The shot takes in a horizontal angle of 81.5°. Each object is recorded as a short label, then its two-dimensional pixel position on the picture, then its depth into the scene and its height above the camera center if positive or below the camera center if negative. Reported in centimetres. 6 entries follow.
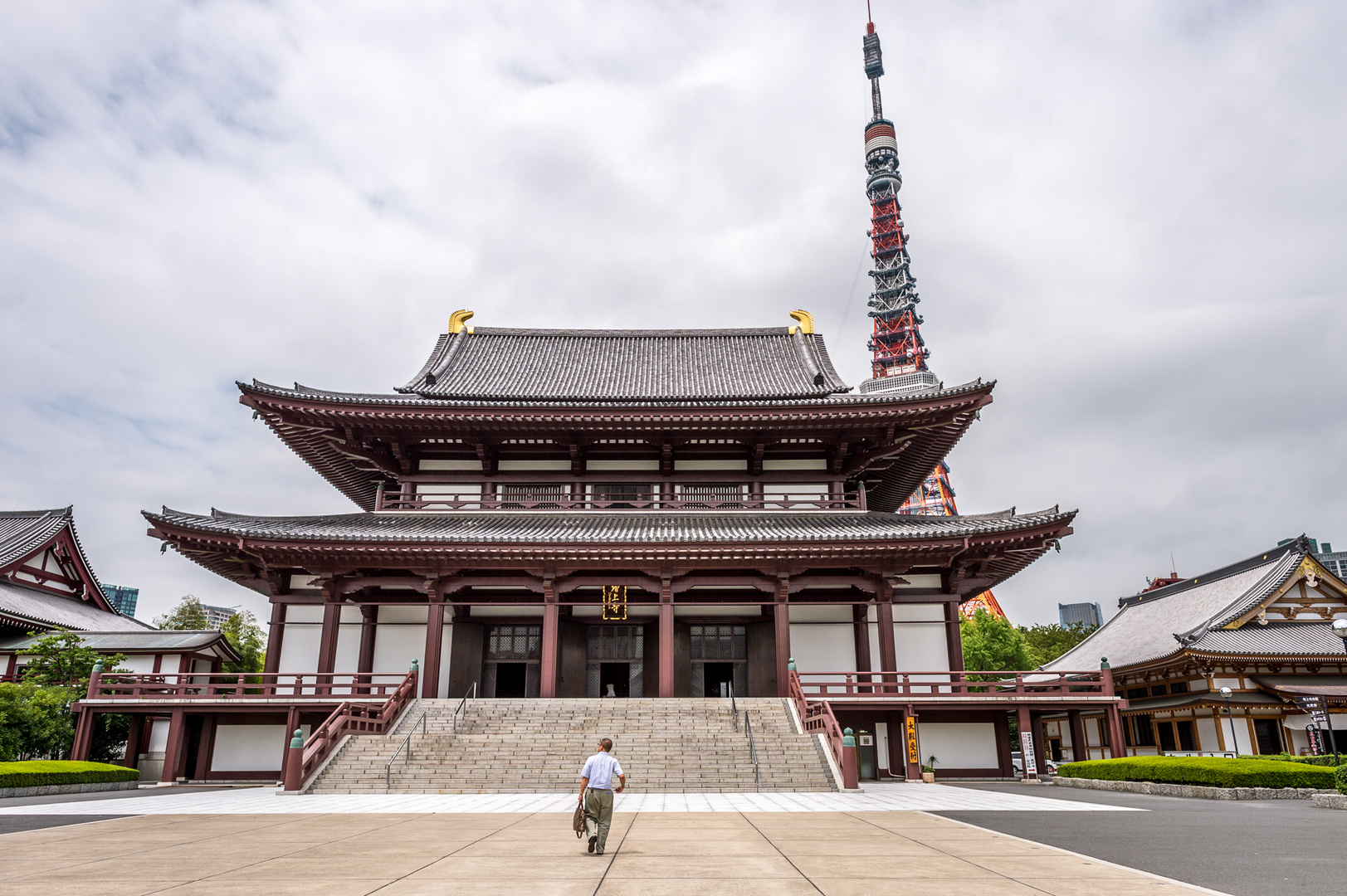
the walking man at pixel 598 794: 899 -124
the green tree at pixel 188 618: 5350 +431
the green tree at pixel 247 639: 4946 +293
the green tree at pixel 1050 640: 5934 +338
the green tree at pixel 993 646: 5406 +262
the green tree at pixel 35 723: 2072 -108
